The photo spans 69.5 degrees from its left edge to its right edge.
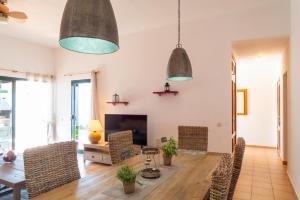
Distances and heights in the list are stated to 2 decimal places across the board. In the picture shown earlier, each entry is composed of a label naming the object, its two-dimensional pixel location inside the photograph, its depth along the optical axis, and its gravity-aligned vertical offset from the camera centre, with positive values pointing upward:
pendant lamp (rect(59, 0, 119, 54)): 1.11 +0.43
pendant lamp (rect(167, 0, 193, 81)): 2.31 +0.39
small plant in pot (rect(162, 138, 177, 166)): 2.16 -0.49
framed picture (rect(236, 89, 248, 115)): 7.32 +0.03
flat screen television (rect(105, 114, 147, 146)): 4.60 -0.50
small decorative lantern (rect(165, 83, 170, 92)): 4.45 +0.32
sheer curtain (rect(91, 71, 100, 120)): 5.38 +0.16
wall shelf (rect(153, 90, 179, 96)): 4.37 +0.19
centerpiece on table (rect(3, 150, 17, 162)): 3.40 -0.86
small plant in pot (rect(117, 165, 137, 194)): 1.48 -0.52
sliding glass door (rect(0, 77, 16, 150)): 5.23 -0.26
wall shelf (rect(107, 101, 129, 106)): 5.03 -0.02
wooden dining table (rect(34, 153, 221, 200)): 1.46 -0.64
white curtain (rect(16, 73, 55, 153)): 5.60 -0.25
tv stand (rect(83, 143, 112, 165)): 4.87 -1.17
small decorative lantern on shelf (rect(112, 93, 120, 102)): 5.11 +0.10
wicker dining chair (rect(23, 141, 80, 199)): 1.62 -0.52
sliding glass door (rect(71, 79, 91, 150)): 5.99 -0.27
